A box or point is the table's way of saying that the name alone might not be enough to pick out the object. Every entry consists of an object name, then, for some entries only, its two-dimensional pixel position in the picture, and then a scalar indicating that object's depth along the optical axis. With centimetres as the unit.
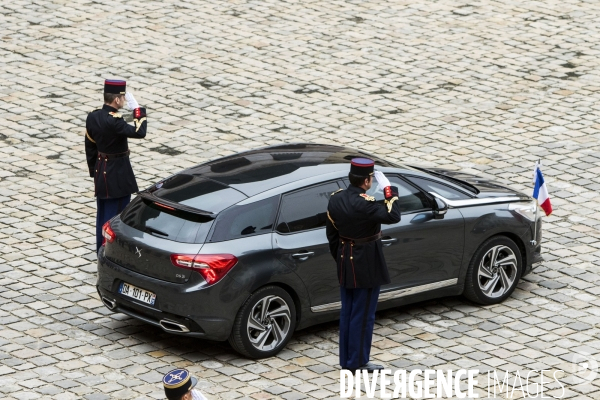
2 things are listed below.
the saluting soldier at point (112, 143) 2355
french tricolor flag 2507
